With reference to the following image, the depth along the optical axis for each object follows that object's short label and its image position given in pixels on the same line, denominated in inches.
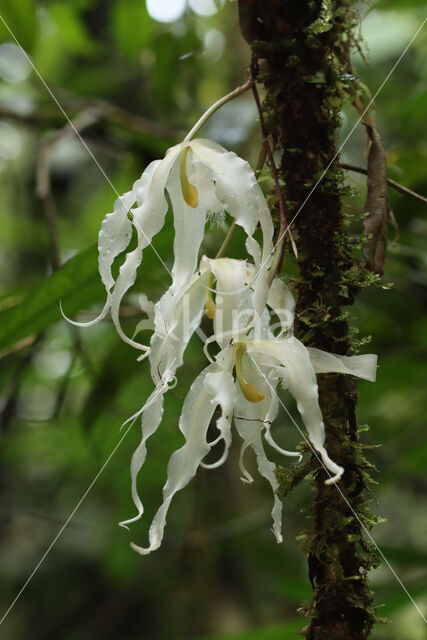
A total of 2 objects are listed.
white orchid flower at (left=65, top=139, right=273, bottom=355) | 36.1
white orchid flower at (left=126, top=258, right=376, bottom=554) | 35.7
